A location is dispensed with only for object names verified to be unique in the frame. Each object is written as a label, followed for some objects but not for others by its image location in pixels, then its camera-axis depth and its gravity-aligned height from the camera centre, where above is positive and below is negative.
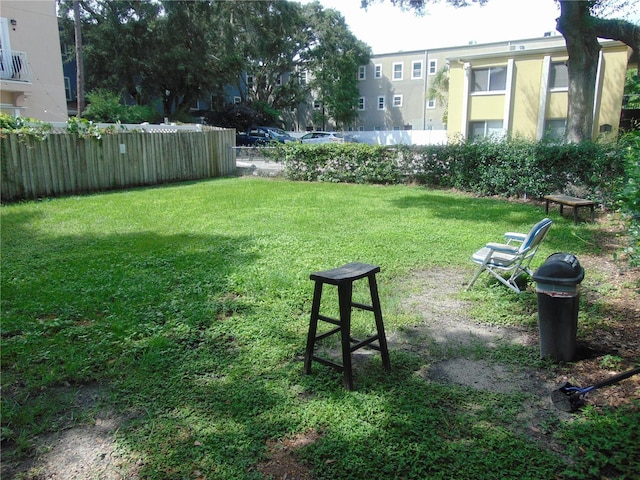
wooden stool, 3.26 -1.21
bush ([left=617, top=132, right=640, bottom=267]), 3.70 -0.42
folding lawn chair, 5.03 -1.19
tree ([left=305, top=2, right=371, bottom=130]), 42.47 +8.53
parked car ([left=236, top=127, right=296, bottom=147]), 32.41 +1.11
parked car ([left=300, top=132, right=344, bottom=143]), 30.50 +0.95
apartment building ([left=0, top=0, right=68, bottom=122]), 17.27 +3.49
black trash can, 3.57 -1.19
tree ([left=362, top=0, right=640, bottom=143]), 13.51 +3.12
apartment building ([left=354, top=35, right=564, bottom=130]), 41.70 +5.82
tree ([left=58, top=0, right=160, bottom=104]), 31.55 +7.76
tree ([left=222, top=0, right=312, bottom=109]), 35.44 +8.56
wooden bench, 8.67 -0.97
